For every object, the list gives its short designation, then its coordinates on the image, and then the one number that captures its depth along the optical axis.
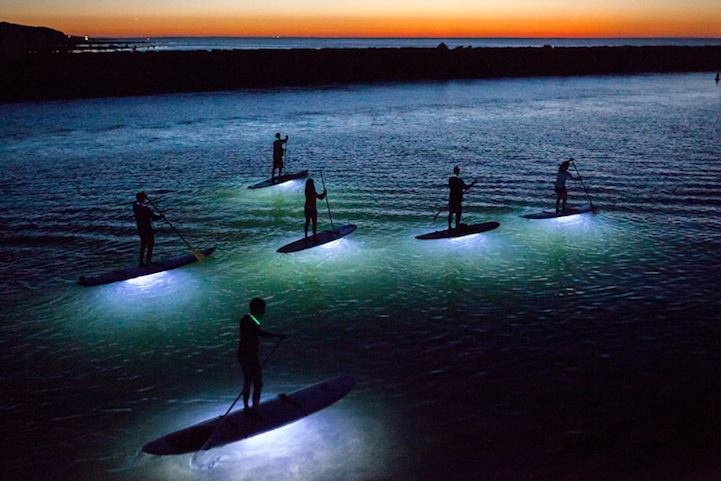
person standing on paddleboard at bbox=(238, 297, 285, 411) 9.55
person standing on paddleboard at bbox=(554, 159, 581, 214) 21.83
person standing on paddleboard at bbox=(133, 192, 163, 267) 16.61
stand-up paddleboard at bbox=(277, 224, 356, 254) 19.36
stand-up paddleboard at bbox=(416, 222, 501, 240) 20.09
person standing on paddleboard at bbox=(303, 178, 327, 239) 18.98
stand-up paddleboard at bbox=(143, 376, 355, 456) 9.52
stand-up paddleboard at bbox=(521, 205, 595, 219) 22.25
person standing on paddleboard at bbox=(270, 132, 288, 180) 28.78
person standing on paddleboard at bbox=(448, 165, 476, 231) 19.65
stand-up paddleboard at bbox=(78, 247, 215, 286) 16.67
